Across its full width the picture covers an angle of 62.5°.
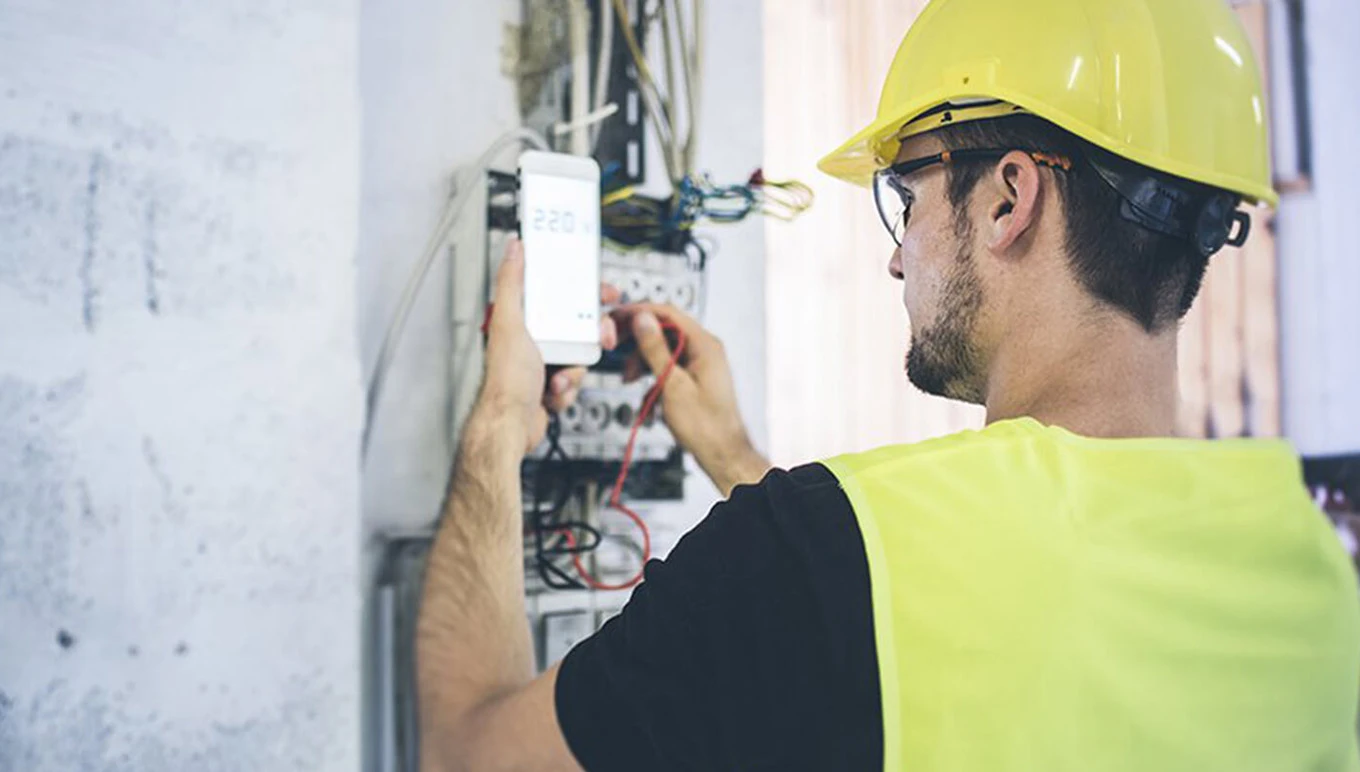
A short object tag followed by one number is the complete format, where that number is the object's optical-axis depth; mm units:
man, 696
